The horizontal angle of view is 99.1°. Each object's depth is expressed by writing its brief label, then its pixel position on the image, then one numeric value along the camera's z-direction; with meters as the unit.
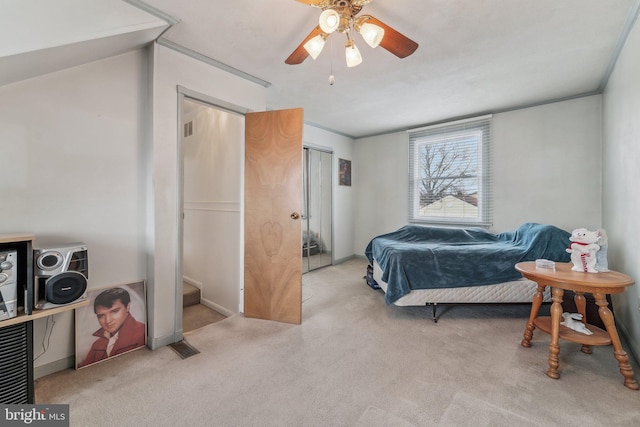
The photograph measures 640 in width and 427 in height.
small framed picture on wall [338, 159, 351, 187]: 5.21
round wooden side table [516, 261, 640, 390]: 1.69
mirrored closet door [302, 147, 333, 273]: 4.52
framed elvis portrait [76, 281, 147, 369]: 1.90
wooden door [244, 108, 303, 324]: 2.57
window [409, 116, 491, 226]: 4.04
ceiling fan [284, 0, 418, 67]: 1.43
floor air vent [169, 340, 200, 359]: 2.07
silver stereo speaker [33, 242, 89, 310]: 1.58
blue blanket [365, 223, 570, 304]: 2.65
